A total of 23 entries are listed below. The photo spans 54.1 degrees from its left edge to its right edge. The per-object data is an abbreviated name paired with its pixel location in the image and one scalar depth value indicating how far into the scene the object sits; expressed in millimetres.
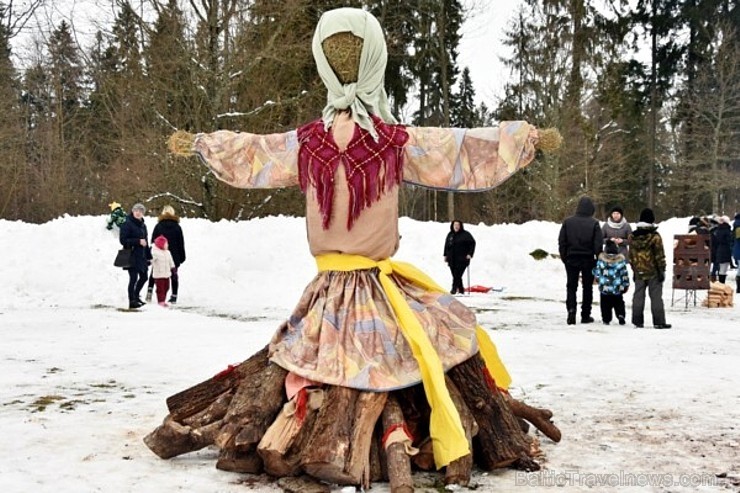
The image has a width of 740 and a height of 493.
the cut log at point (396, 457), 3371
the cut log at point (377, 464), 3691
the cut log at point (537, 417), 4438
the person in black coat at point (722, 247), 16672
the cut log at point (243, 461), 3770
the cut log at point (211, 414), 4137
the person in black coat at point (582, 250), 11070
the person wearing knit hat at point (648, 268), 10438
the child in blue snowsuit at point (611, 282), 10922
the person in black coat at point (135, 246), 12562
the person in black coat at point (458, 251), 15203
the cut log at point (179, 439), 4012
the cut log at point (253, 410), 3730
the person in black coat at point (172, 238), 13727
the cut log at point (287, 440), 3600
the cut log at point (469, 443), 3611
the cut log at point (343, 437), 3500
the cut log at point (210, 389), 4293
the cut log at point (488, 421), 3861
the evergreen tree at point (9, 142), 25891
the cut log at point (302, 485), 3484
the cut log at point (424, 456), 3812
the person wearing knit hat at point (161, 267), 13195
